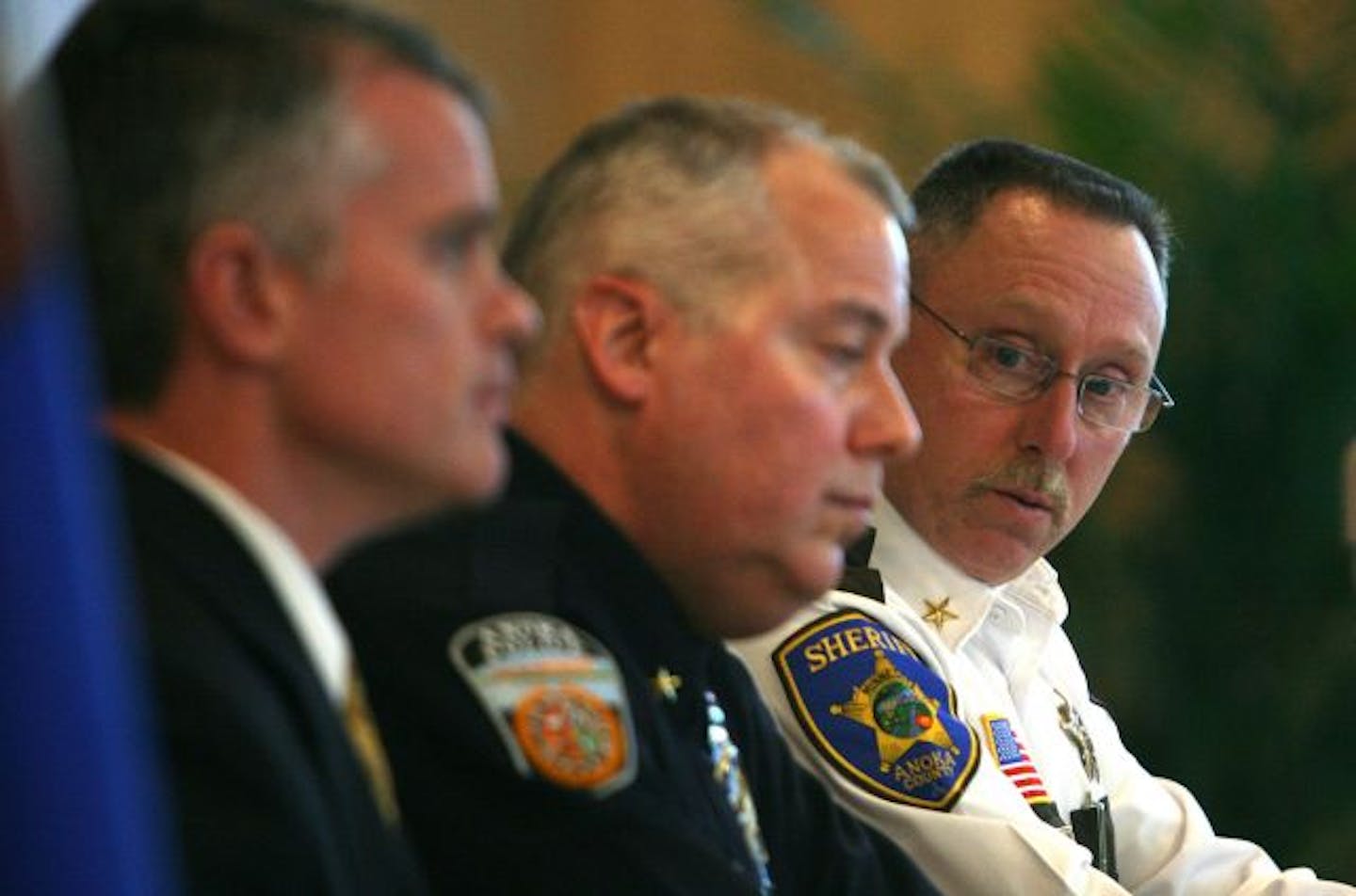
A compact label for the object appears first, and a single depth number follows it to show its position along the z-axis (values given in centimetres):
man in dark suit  611
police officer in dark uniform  633
